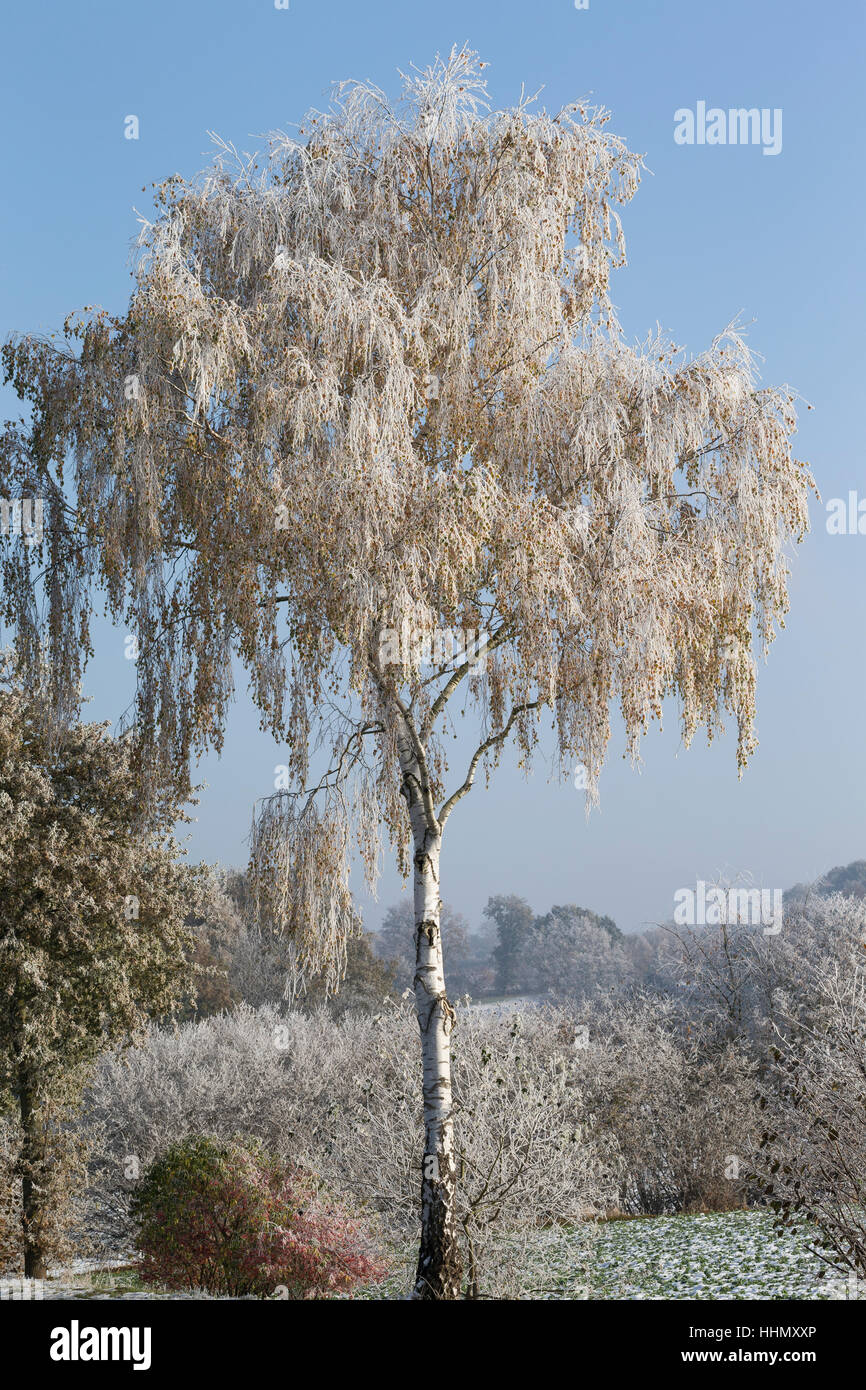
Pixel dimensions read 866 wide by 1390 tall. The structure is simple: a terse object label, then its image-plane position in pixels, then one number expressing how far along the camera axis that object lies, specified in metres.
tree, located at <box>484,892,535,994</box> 55.97
